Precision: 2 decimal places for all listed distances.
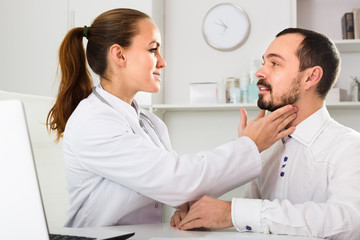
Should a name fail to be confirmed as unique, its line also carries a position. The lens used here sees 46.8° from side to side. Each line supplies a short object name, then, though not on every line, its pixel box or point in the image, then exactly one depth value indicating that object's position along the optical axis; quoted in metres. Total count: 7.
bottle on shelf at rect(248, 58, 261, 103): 2.90
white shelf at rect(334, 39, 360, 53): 2.82
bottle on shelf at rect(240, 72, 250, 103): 2.95
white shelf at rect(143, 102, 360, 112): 2.82
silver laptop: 0.56
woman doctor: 1.13
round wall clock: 3.20
